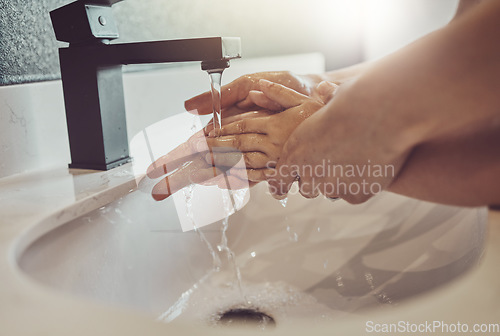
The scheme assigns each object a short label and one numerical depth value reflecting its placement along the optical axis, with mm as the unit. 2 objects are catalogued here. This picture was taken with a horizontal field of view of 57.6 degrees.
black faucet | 513
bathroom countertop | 240
